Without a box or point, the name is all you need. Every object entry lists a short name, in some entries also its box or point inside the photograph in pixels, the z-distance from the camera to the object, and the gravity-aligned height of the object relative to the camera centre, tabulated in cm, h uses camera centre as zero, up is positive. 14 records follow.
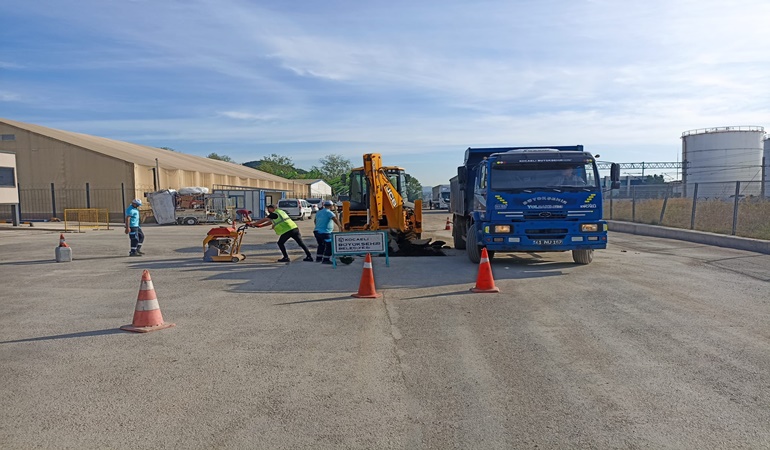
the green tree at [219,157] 13792 +803
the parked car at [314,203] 4978 -91
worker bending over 1548 -84
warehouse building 4275 +135
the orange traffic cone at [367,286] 1009 -154
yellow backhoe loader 1709 -64
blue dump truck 1283 -31
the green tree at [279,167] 12269 +523
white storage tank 5116 +275
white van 4088 -99
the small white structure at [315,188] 9288 +58
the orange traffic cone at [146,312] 780 -150
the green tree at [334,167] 14825 +593
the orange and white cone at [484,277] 1039 -146
